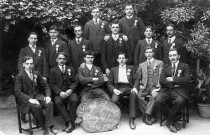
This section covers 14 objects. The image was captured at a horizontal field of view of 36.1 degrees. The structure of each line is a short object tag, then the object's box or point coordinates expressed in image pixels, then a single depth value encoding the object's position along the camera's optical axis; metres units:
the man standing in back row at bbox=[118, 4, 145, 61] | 7.22
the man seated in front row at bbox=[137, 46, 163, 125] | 6.50
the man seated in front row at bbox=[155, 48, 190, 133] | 6.00
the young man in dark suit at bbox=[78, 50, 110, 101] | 6.50
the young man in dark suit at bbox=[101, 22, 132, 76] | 6.99
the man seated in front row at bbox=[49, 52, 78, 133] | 6.09
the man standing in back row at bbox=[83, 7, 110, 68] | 7.17
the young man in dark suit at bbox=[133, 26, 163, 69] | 6.89
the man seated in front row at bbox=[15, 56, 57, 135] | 5.82
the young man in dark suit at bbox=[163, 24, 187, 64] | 6.84
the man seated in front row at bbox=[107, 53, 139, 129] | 6.51
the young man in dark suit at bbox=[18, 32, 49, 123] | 6.70
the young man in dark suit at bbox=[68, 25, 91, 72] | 6.94
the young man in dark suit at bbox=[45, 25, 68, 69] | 6.86
